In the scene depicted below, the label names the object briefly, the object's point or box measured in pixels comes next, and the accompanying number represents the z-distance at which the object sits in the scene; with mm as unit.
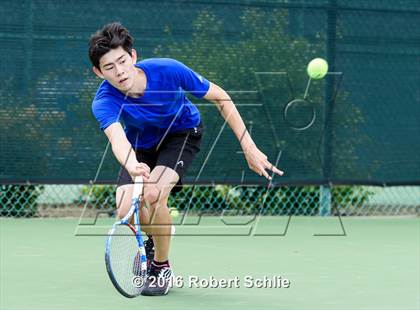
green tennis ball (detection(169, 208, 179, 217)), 16047
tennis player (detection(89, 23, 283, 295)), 9383
